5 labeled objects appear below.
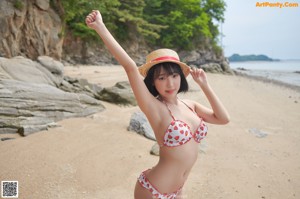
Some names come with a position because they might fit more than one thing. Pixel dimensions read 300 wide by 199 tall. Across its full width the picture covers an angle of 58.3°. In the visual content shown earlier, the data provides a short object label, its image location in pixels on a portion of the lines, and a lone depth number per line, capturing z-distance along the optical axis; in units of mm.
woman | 1892
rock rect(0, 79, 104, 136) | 4660
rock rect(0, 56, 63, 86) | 5762
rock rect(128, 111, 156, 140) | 5075
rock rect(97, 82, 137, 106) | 7516
